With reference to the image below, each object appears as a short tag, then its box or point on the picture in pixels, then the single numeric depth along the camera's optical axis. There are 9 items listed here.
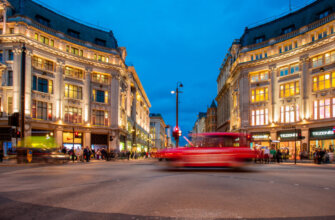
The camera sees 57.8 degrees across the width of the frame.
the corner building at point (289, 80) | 39.54
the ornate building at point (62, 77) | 38.50
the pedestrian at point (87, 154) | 32.22
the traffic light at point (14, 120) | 21.14
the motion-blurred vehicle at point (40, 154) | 24.78
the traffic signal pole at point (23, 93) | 22.38
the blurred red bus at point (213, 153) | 15.71
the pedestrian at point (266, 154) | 29.58
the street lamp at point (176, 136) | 26.22
